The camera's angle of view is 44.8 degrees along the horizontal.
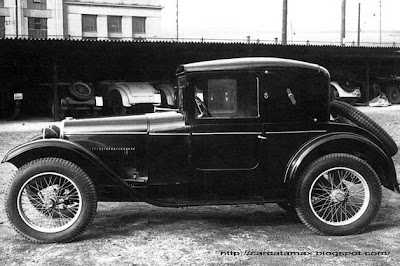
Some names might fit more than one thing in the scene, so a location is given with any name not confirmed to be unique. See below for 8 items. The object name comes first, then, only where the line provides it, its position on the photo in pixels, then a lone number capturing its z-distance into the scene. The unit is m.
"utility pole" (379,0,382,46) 72.44
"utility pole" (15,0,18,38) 39.70
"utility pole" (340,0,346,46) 31.66
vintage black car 4.38
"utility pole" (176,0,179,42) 52.84
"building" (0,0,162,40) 41.50
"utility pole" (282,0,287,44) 24.07
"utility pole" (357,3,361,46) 56.83
